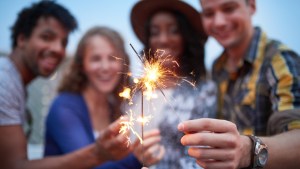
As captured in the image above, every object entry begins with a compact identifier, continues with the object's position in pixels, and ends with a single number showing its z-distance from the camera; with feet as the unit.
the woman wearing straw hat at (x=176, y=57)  5.50
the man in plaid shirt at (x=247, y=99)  3.14
